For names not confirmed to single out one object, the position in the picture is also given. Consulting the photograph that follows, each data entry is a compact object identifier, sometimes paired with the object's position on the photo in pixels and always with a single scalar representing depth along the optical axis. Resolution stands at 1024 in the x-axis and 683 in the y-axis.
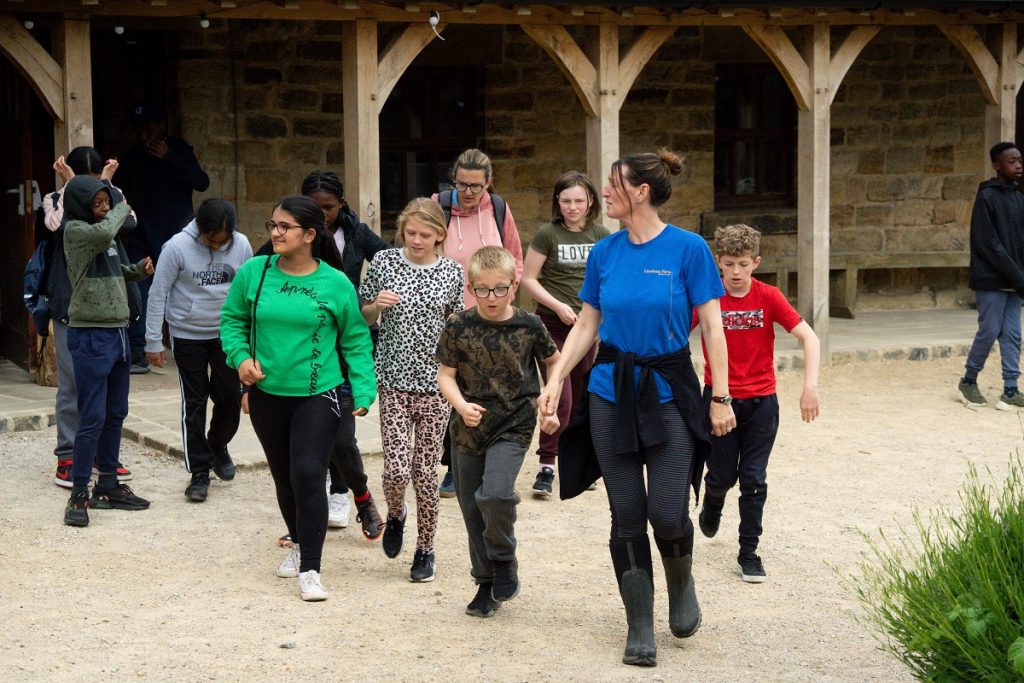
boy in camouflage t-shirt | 5.19
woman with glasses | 6.68
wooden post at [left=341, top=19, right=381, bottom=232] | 9.38
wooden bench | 13.24
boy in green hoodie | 6.36
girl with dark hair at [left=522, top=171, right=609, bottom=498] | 7.11
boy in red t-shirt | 5.81
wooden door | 9.62
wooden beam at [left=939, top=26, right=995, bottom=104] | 11.69
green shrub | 3.92
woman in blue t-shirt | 4.79
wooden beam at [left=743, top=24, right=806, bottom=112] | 10.82
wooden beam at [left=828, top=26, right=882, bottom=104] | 11.23
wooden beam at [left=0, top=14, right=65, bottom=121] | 8.35
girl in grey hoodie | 6.68
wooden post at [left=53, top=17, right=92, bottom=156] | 8.55
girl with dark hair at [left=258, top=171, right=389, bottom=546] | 6.01
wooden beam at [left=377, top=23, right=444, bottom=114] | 9.48
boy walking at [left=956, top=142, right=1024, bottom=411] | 9.73
